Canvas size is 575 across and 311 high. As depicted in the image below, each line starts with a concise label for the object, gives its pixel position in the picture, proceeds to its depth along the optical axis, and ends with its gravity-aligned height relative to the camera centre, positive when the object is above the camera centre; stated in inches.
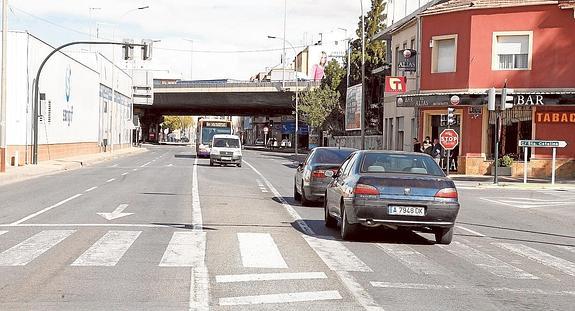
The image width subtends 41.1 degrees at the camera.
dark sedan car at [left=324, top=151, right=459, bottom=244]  462.0 -41.8
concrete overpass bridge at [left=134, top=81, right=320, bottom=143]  3255.4 +139.7
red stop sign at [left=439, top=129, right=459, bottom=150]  1262.3 -9.3
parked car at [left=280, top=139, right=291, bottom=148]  4279.0 -81.3
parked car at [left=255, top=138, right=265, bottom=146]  5354.3 -92.8
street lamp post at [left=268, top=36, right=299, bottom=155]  2964.8 +119.1
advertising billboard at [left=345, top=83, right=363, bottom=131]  2184.5 +66.6
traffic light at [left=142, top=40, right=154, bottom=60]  1487.5 +150.3
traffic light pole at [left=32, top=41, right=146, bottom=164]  1439.5 +35.6
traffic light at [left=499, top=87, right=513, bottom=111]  1135.6 +51.7
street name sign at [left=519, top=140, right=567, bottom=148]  1205.5 -12.6
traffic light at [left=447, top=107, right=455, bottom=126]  1280.8 +27.3
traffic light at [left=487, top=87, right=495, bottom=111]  1158.5 +51.9
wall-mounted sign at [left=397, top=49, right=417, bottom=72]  1547.7 +140.7
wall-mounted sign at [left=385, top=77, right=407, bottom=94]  1621.6 +102.1
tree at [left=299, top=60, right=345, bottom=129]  2768.2 +109.3
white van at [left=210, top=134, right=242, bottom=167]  1652.3 -49.1
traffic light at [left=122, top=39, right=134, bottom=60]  1464.1 +150.3
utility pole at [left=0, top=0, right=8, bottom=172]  1168.8 +41.7
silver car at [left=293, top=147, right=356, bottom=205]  716.7 -39.1
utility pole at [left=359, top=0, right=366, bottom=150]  1726.1 +50.4
